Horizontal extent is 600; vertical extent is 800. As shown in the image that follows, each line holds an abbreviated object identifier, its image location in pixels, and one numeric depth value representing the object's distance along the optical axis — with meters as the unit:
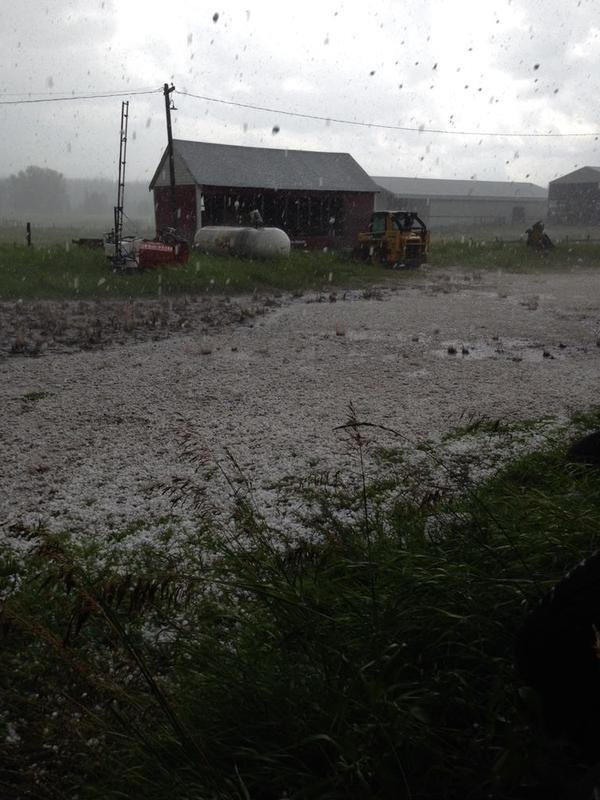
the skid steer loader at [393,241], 21.47
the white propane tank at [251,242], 20.48
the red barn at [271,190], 26.38
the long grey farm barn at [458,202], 59.22
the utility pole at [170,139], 24.05
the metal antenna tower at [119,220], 17.02
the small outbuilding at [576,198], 53.66
